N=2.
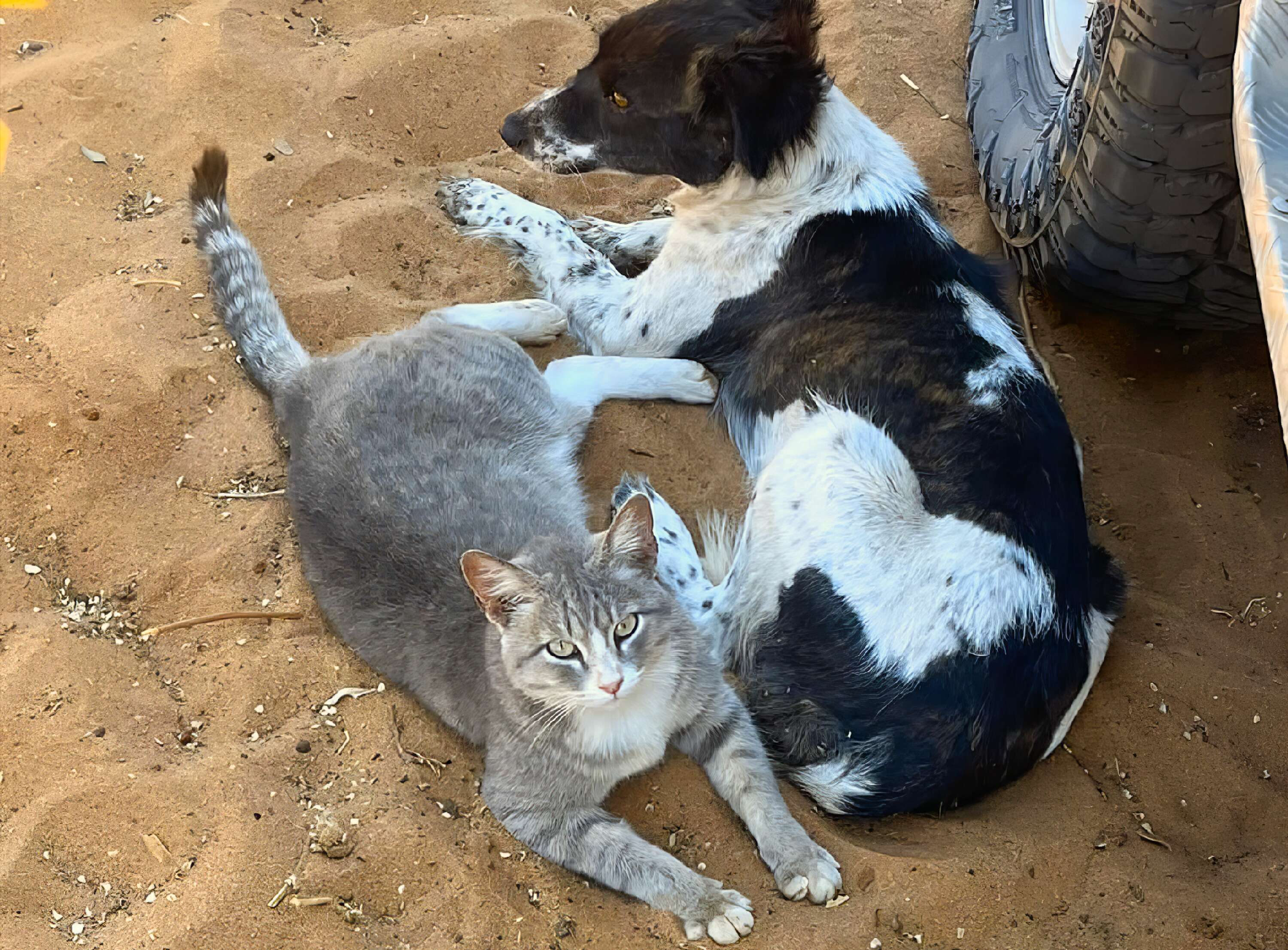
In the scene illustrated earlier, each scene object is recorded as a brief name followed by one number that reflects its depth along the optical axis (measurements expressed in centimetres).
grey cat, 253
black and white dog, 276
